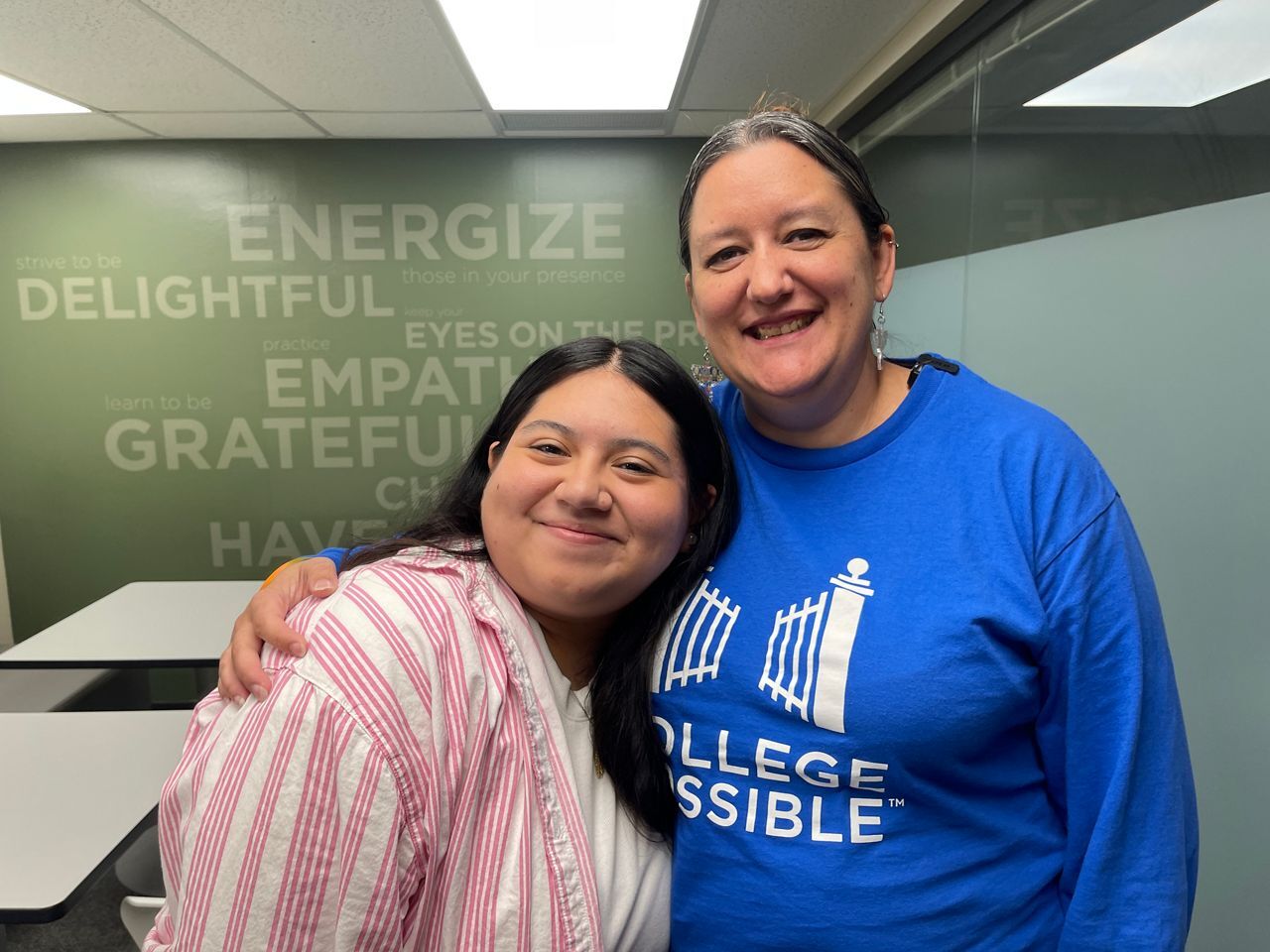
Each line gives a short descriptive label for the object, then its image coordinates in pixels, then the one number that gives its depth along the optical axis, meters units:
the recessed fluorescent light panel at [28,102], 3.12
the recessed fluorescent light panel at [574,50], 2.38
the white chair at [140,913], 1.90
